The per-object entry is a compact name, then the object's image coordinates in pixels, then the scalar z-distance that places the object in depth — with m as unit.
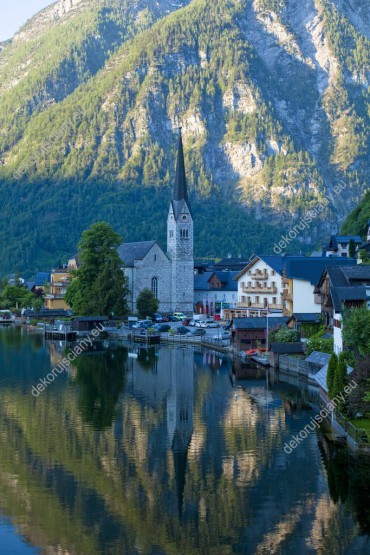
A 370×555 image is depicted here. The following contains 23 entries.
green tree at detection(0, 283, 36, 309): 155.75
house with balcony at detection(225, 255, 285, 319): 106.38
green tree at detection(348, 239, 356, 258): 105.38
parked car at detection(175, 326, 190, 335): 108.18
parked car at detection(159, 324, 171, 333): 112.19
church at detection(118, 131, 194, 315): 134.50
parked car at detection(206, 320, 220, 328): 115.06
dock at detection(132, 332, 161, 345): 105.00
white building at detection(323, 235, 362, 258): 116.50
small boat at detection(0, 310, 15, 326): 142.12
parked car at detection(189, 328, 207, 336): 105.57
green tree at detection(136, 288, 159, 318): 127.50
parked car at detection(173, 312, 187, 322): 128.85
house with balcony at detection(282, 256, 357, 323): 88.69
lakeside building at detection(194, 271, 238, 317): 134.25
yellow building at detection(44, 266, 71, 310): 150.25
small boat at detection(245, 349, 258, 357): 83.51
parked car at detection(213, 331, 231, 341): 98.54
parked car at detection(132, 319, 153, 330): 114.94
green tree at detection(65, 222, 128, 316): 117.44
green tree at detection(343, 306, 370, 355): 53.62
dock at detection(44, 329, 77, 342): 112.19
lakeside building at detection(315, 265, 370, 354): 62.47
